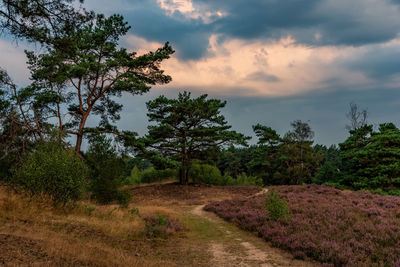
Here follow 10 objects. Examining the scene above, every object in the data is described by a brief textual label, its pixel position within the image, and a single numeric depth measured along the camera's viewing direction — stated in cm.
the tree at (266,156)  4259
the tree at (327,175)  3028
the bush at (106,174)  1537
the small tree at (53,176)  1056
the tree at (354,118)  3524
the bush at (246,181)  4016
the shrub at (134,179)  4600
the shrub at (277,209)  1201
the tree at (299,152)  4353
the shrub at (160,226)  1096
